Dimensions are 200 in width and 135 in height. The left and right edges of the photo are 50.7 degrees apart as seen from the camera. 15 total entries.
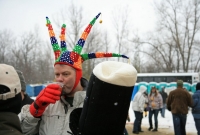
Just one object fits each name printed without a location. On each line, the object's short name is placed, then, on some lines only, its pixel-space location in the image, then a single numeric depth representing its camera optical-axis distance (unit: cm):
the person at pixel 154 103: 836
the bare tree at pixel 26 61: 2808
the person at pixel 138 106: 799
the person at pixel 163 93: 1603
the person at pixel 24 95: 329
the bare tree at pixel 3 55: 2659
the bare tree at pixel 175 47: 2373
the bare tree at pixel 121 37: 2394
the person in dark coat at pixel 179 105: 615
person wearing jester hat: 176
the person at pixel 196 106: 598
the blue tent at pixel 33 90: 2058
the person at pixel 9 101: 127
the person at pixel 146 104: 864
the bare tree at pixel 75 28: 2344
